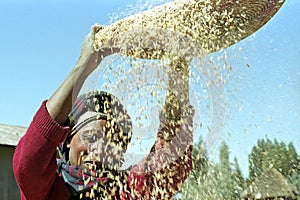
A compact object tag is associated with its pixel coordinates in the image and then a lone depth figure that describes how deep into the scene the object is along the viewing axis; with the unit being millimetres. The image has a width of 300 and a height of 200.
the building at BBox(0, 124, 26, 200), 5621
